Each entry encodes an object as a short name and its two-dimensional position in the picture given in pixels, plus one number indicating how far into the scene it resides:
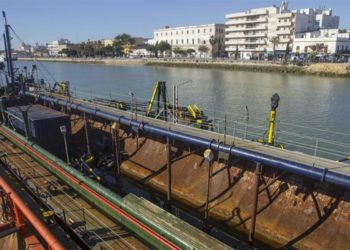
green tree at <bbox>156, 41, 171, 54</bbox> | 170.00
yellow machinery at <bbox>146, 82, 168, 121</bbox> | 25.31
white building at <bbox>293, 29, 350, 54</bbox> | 116.19
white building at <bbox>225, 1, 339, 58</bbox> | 130.88
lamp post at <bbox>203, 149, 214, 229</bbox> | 15.36
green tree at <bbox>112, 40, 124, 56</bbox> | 194.75
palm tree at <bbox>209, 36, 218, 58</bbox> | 154.88
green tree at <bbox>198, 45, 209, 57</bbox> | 158.50
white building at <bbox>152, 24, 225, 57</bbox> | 162.25
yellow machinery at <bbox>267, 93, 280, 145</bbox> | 16.16
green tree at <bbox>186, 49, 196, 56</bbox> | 163.46
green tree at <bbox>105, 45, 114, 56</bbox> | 195.62
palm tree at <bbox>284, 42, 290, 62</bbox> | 118.25
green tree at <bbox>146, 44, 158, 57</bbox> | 172.40
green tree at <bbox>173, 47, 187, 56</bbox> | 162.75
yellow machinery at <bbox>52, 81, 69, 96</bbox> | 35.83
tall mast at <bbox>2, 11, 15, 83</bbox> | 37.56
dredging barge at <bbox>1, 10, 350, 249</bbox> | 12.84
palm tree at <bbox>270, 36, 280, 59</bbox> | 130.75
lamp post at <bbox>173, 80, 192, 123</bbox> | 21.52
